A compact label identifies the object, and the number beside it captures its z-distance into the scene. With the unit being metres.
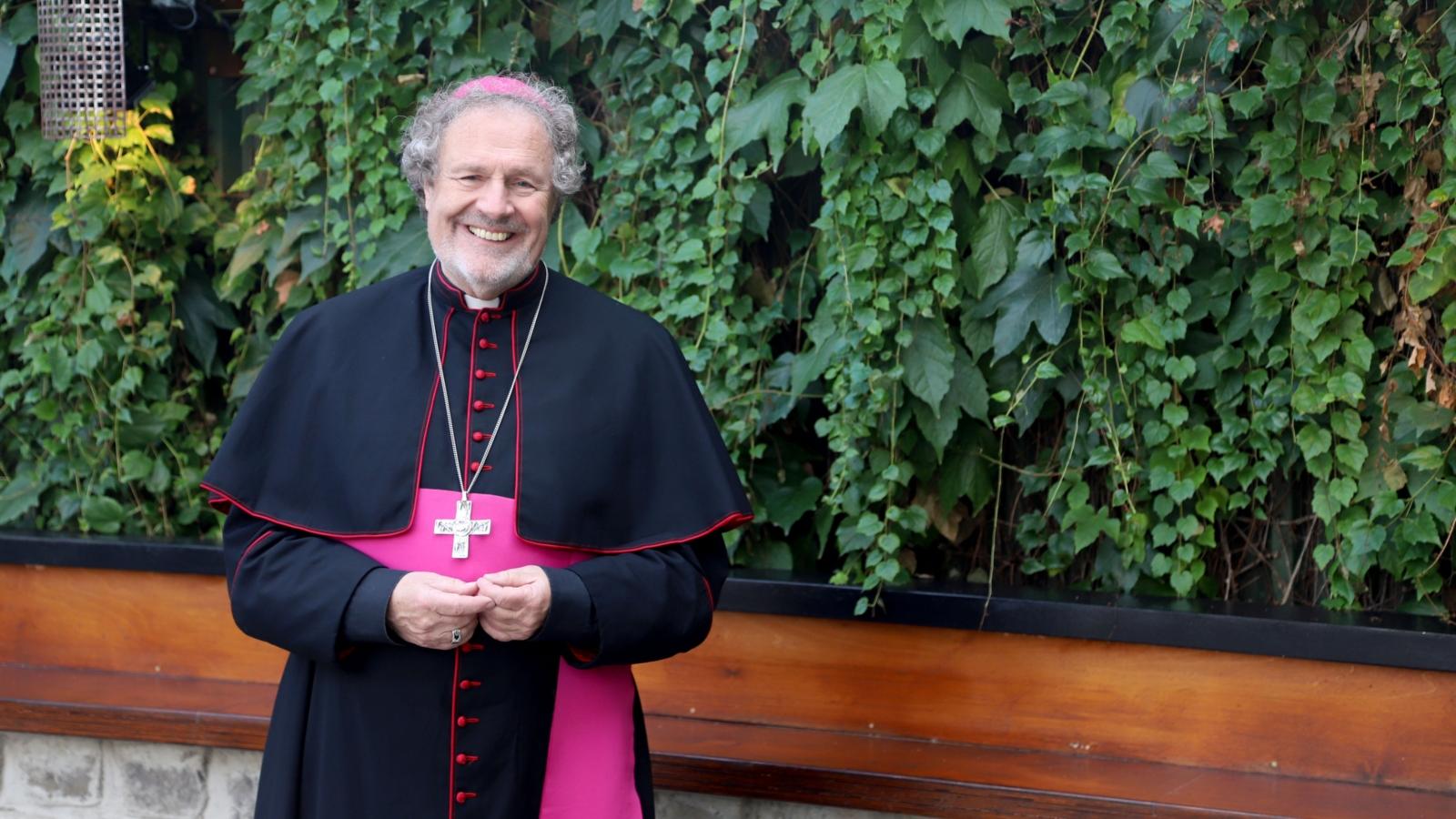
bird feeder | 3.74
